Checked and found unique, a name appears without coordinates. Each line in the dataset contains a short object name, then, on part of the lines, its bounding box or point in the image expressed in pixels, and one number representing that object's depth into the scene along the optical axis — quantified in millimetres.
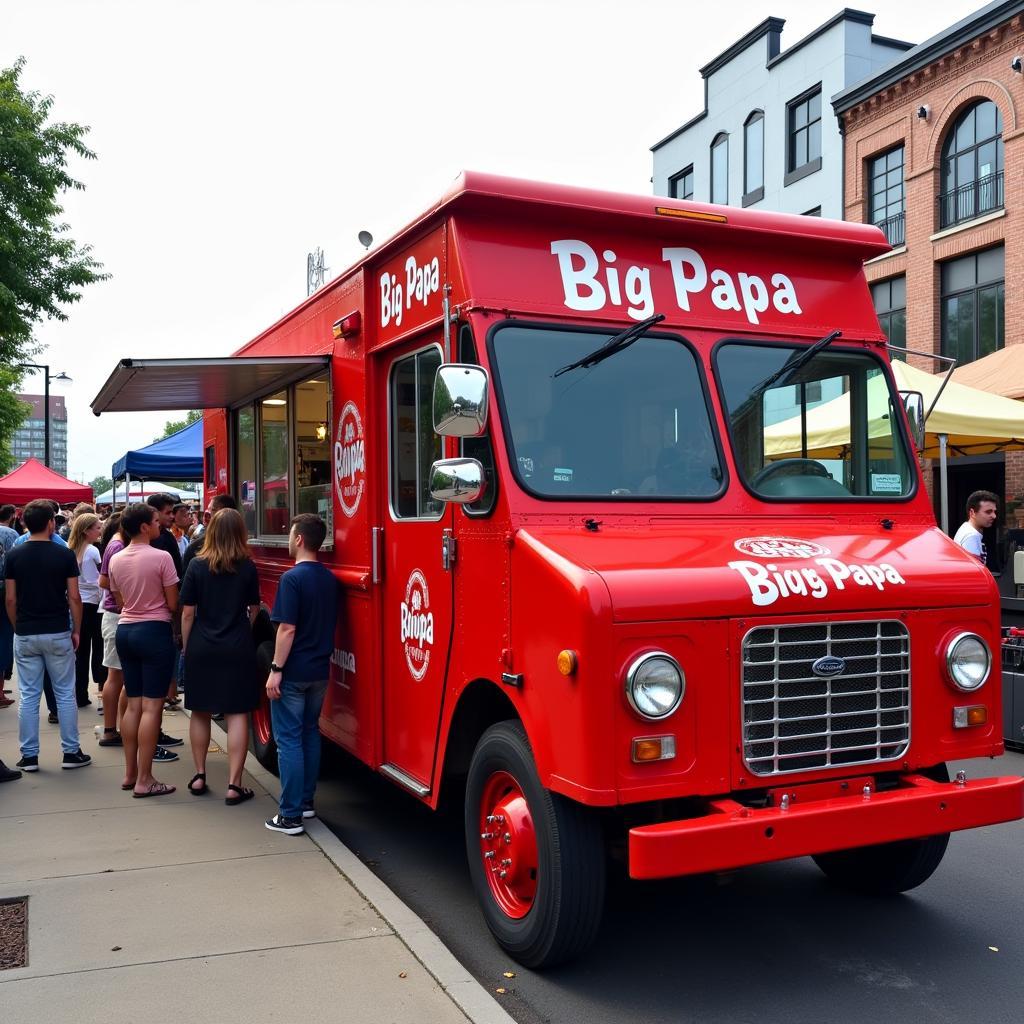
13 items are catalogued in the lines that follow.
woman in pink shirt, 6676
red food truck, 3746
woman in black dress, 6395
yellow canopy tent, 9539
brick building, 19328
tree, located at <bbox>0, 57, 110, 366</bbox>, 17203
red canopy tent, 21000
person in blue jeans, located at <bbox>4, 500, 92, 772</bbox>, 7316
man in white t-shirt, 8758
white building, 23609
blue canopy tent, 13781
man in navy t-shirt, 5723
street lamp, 33369
